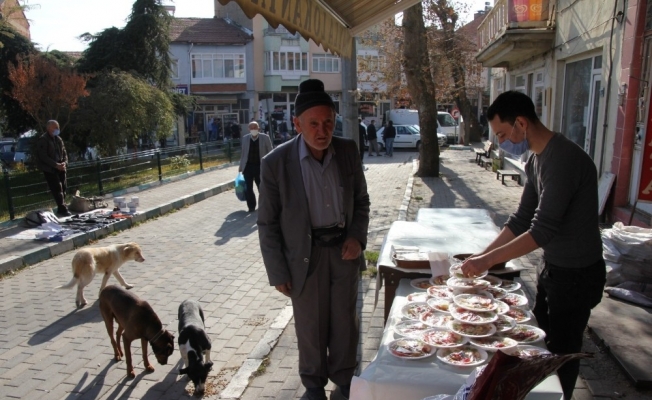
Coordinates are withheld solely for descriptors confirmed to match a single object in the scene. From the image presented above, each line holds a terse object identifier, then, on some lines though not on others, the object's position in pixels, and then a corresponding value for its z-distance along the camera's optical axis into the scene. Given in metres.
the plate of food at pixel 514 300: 3.05
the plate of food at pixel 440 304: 2.99
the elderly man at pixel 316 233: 3.25
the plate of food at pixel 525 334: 2.62
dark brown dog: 4.14
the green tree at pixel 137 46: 23.03
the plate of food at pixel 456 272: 3.28
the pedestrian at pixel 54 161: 10.26
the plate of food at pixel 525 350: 2.43
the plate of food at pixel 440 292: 3.16
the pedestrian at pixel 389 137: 24.66
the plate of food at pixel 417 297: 3.19
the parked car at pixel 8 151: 21.36
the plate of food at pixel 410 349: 2.51
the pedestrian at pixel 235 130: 35.75
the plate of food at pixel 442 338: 2.61
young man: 2.62
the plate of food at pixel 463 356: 2.42
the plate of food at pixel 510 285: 3.29
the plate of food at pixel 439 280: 3.43
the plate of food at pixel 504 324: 2.71
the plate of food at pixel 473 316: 2.77
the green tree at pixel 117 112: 17.61
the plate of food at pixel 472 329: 2.67
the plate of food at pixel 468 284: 3.14
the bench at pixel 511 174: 14.20
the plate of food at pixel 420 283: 3.50
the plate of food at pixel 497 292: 3.15
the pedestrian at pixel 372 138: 25.44
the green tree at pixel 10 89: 20.00
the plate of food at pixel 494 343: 2.53
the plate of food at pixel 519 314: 2.86
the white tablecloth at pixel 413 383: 2.25
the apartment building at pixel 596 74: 7.02
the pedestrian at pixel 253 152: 10.56
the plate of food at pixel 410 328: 2.76
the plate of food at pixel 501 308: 2.88
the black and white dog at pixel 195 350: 3.93
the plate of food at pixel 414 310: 3.00
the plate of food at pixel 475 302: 2.88
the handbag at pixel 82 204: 10.95
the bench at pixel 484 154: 20.06
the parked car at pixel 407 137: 28.06
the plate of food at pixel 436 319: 2.84
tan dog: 5.77
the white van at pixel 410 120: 31.98
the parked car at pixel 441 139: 28.99
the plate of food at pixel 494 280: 3.35
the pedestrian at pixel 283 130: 33.44
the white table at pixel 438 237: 3.71
